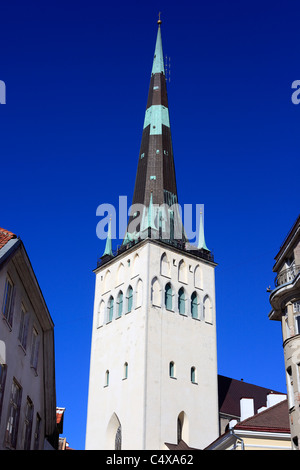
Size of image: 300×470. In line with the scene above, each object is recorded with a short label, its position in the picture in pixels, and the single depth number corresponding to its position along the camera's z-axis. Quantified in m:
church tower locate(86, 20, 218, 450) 50.25
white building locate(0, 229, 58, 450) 17.08
